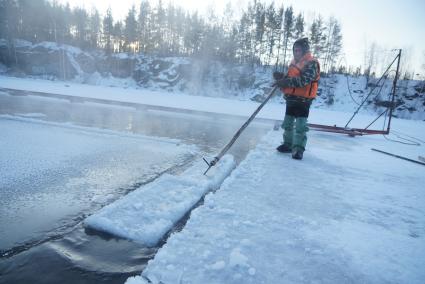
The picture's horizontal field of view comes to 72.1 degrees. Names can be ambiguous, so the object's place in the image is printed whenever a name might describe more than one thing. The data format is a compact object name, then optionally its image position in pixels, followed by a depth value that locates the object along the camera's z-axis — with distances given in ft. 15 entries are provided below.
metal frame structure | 27.25
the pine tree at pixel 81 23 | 174.09
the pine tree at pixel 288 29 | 157.28
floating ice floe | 7.04
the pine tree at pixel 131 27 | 167.94
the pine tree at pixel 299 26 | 157.99
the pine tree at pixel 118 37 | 176.45
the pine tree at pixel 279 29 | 157.22
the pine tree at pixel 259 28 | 159.74
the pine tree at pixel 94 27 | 184.44
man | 14.96
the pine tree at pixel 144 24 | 176.96
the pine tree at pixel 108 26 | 175.98
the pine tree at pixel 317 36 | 155.74
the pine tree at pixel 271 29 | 156.97
